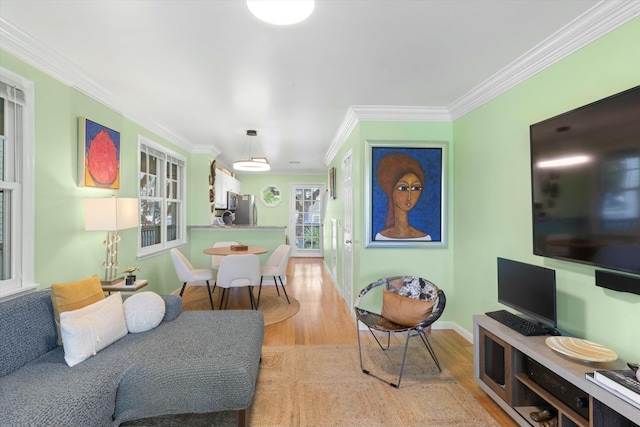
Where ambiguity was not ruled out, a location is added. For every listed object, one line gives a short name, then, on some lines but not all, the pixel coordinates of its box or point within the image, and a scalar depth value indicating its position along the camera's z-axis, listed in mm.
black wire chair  2416
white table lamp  2584
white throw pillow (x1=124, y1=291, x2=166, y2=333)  2246
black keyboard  1956
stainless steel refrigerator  6523
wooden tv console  1400
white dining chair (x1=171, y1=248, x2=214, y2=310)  3930
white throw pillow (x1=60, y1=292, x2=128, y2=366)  1819
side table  2684
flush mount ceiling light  1400
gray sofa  1423
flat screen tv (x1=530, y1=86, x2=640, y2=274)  1479
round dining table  4137
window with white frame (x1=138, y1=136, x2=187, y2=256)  3947
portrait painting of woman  3418
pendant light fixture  4777
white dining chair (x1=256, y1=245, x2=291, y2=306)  4383
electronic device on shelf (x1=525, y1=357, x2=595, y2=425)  1535
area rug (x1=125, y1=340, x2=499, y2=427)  1953
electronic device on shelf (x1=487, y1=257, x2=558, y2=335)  1906
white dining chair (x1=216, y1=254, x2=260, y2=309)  3719
